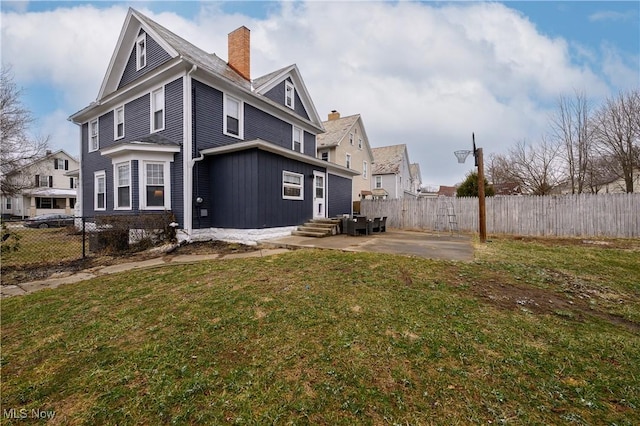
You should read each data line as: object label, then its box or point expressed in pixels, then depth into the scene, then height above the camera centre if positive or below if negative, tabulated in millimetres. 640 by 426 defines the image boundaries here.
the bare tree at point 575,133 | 15188 +4586
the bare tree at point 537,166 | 16922 +3032
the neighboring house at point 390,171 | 28297 +4549
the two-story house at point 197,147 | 9188 +2401
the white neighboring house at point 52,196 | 28594 +2126
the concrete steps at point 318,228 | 9922 -576
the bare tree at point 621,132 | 13703 +4224
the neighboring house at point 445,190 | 59784 +5122
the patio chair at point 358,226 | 10617 -524
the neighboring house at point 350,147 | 21875 +5770
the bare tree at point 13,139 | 15852 +4866
